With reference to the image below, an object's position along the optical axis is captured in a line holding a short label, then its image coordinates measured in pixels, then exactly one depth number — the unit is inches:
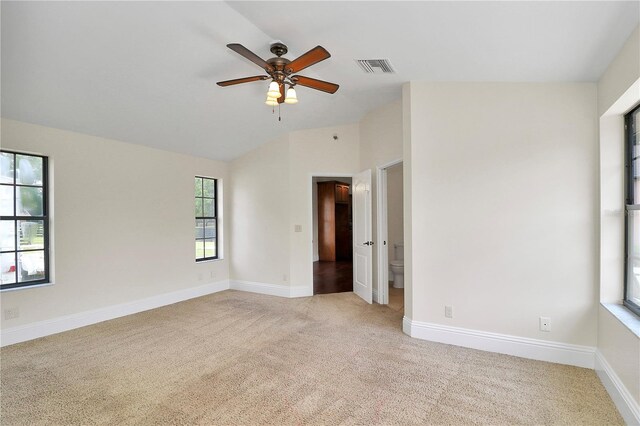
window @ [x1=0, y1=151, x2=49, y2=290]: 135.2
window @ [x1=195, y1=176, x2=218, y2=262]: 217.5
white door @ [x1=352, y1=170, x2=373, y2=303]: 190.5
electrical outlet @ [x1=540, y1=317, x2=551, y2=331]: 112.8
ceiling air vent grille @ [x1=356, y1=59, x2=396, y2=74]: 120.5
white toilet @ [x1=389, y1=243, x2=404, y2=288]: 223.0
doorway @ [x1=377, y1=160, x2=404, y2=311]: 185.3
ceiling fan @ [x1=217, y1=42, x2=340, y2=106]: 94.0
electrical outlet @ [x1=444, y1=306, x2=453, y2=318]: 127.8
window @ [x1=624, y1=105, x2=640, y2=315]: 93.8
